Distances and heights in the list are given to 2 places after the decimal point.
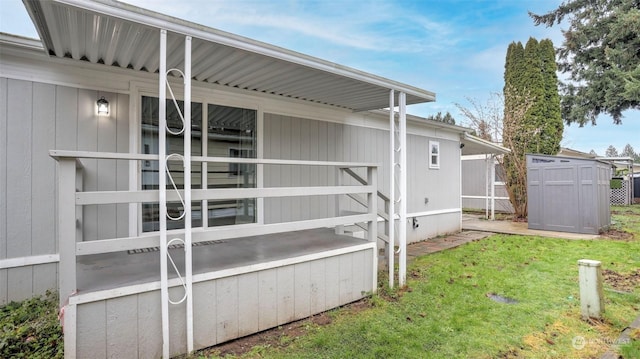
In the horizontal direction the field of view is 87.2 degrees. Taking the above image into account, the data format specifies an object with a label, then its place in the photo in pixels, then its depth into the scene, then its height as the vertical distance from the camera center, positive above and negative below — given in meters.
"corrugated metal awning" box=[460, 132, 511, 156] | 8.96 +1.01
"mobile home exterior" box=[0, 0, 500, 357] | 2.53 +0.01
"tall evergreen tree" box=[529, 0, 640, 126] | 14.46 +5.90
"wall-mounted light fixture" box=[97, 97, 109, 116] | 3.78 +0.87
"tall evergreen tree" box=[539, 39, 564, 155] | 12.07 +2.84
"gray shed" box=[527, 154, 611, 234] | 8.02 -0.34
